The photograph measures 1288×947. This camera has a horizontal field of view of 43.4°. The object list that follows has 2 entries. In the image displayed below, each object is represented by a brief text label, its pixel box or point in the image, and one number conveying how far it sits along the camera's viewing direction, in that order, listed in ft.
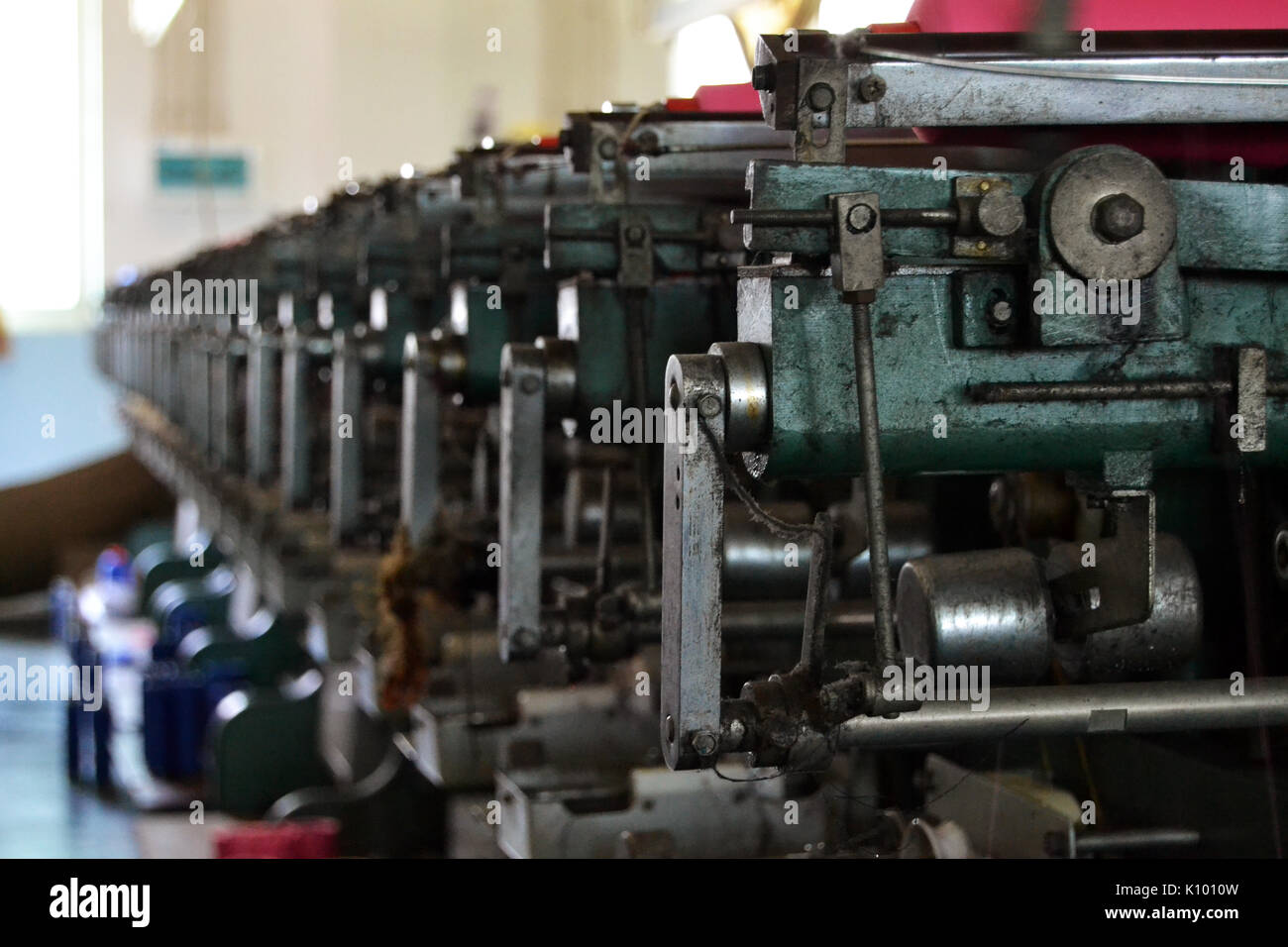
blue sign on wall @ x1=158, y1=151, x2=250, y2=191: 31.71
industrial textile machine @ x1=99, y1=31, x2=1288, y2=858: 3.56
